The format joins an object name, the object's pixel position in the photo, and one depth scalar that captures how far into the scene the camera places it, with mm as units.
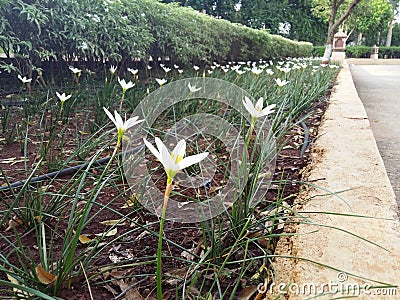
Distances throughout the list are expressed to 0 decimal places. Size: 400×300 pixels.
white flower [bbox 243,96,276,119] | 973
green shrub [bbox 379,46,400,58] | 29191
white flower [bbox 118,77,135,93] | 1686
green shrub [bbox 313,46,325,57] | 24462
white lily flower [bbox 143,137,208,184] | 499
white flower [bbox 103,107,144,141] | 778
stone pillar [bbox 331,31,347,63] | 20992
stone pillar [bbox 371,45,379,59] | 25300
